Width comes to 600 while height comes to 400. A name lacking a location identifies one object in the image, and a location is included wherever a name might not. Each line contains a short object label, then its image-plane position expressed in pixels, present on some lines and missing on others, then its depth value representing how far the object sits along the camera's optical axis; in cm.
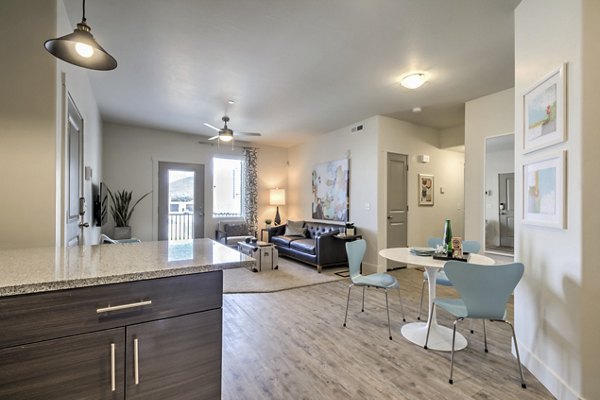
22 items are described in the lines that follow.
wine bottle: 260
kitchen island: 99
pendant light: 150
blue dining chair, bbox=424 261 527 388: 195
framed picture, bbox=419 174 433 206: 555
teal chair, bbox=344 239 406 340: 277
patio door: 625
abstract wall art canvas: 577
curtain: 715
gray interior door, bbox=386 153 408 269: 516
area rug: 404
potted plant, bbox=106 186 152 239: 568
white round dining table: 243
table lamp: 734
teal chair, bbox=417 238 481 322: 320
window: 692
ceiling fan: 460
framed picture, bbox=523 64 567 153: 182
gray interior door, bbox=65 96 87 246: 260
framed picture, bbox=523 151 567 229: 182
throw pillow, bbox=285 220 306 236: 645
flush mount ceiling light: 334
